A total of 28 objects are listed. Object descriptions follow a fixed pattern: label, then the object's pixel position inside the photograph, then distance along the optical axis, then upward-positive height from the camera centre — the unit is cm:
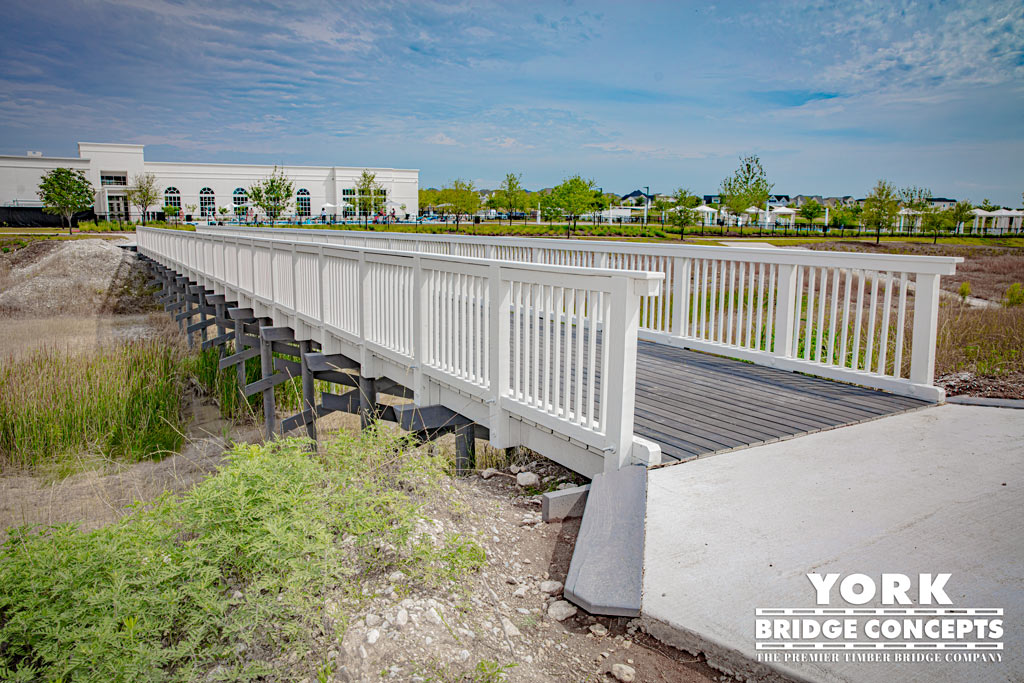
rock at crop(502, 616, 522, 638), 335 -190
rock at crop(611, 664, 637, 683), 298 -187
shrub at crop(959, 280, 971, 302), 1689 -112
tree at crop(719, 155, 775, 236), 6088 +518
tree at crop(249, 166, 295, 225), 6531 +402
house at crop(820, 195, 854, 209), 11702 +784
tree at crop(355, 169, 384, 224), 7494 +480
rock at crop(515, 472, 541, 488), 575 -200
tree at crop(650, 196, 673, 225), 5938 +339
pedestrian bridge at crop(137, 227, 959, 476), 502 -117
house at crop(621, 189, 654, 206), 11381 +745
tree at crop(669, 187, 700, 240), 5278 +254
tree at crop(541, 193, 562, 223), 5784 +274
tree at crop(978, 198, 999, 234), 6048 +340
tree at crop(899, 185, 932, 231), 5469 +364
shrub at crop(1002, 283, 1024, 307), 1555 -118
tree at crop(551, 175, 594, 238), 5425 +354
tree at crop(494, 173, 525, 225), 5750 +409
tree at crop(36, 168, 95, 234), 5944 +380
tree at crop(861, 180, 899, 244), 4931 +260
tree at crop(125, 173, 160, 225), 6456 +413
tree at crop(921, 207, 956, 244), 5100 +182
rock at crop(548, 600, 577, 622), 347 -187
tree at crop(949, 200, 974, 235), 5153 +237
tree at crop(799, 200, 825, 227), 6275 +301
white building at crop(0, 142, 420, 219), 6969 +617
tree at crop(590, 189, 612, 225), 6411 +378
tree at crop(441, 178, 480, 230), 5819 +357
